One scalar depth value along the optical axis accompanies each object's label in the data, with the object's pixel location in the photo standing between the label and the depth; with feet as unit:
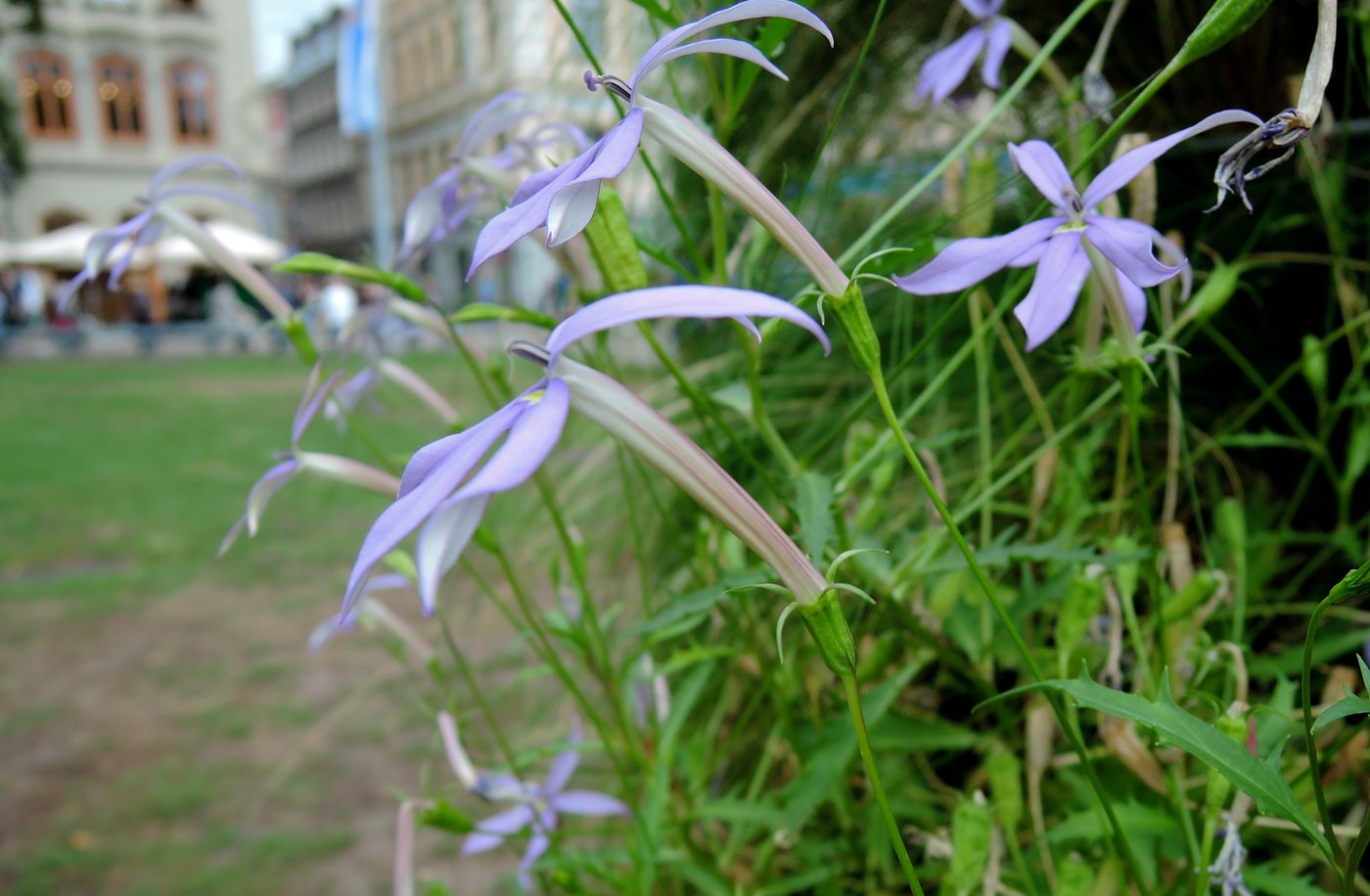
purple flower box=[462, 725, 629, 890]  1.59
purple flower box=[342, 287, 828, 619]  0.59
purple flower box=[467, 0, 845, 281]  0.68
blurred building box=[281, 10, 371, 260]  60.39
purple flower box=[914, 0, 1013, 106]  1.49
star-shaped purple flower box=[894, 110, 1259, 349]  0.80
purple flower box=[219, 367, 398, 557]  1.22
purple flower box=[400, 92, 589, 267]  1.29
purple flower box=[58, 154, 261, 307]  1.38
